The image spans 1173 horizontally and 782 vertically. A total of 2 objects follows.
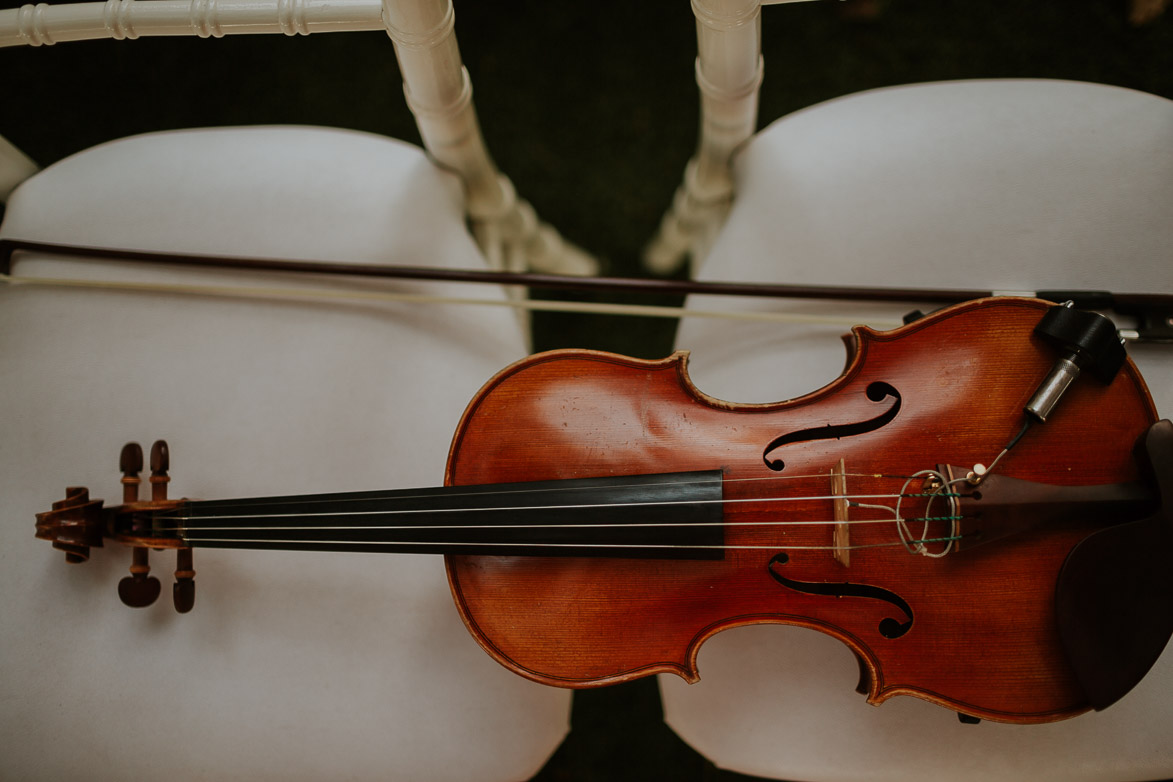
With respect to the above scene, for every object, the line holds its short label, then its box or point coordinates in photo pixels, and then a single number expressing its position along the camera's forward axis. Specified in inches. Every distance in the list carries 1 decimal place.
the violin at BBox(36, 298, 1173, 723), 33.7
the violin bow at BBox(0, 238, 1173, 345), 35.9
